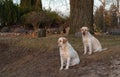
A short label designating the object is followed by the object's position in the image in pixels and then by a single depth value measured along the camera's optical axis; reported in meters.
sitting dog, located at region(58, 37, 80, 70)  5.49
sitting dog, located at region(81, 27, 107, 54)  6.04
